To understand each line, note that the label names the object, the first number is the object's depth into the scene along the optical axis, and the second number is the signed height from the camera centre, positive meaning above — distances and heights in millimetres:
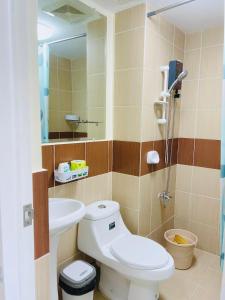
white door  621 -44
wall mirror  1602 +450
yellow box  1632 -253
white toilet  1477 -849
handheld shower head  1913 +433
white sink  1159 -495
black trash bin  1444 -968
